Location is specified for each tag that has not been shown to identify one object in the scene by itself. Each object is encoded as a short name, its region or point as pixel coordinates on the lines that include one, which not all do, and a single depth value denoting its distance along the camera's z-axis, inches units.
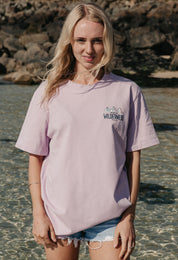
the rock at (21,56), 1080.5
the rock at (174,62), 1006.9
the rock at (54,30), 1262.3
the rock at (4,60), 1083.9
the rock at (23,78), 840.9
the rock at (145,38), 1133.7
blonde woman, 81.4
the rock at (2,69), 1049.3
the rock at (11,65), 1053.8
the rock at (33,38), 1218.6
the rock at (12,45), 1196.5
